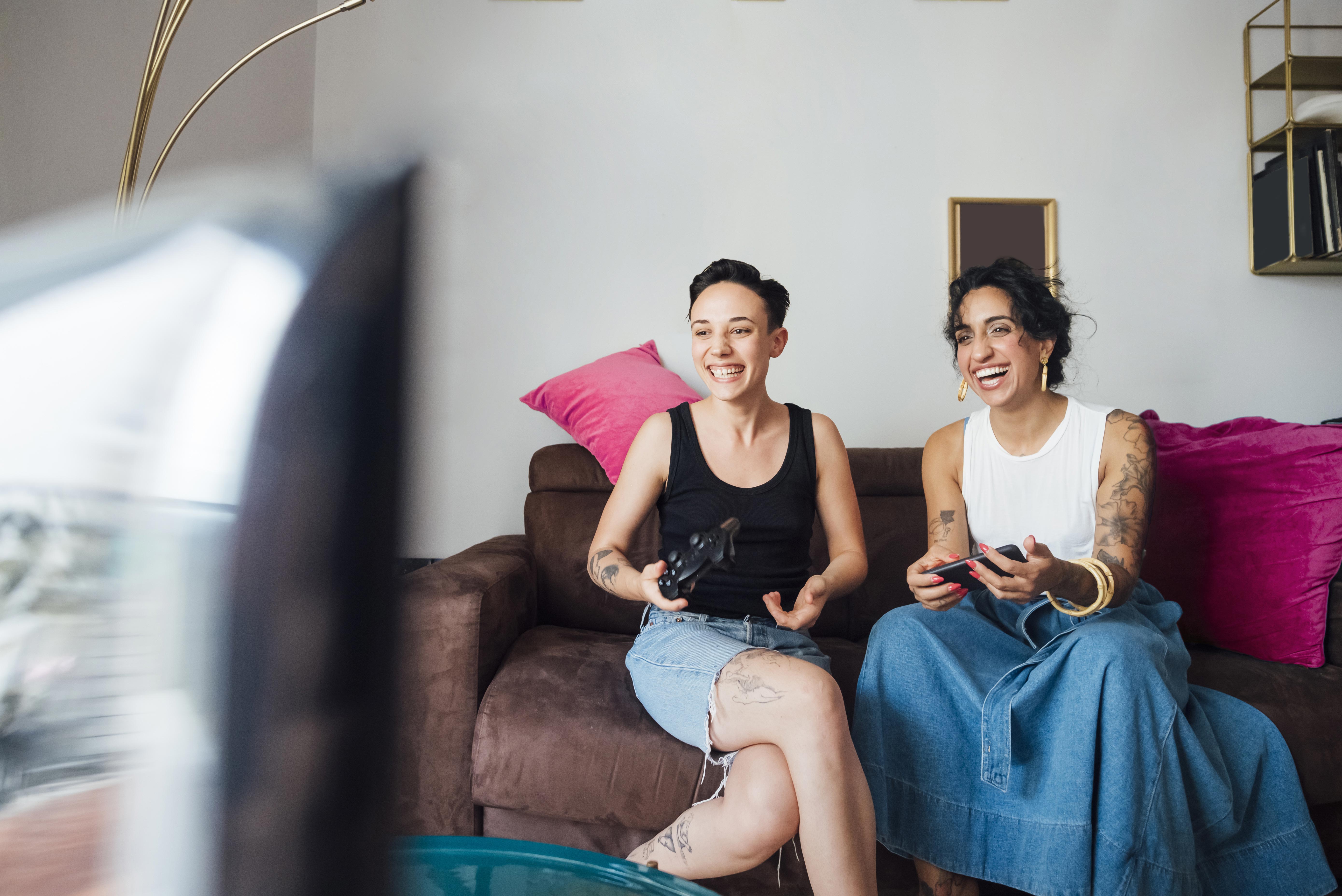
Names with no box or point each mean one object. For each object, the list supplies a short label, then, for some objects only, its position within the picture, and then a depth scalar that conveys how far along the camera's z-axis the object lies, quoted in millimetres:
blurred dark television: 176
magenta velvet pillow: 1446
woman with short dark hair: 991
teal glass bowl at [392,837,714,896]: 582
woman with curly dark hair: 1043
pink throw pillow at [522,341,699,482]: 1918
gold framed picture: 2211
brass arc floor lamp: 1250
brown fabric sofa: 1208
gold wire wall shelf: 2029
